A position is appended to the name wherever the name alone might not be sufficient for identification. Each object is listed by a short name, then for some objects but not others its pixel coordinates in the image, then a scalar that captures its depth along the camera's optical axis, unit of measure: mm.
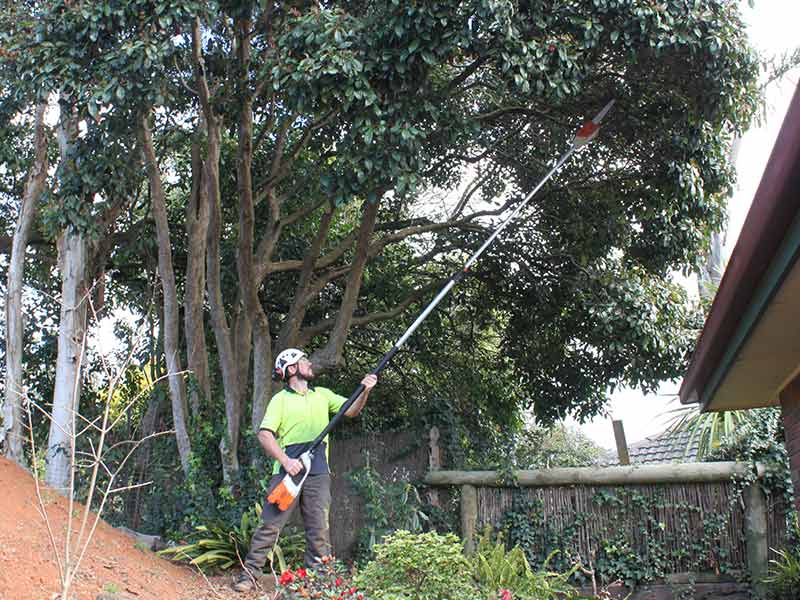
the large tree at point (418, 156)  7500
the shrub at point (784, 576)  7996
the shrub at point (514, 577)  7211
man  6719
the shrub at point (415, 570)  4973
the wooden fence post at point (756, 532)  8648
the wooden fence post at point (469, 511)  9336
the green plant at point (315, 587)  4777
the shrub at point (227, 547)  8211
